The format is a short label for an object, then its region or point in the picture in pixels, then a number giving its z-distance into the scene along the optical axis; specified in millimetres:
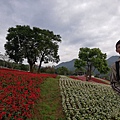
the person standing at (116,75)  1507
